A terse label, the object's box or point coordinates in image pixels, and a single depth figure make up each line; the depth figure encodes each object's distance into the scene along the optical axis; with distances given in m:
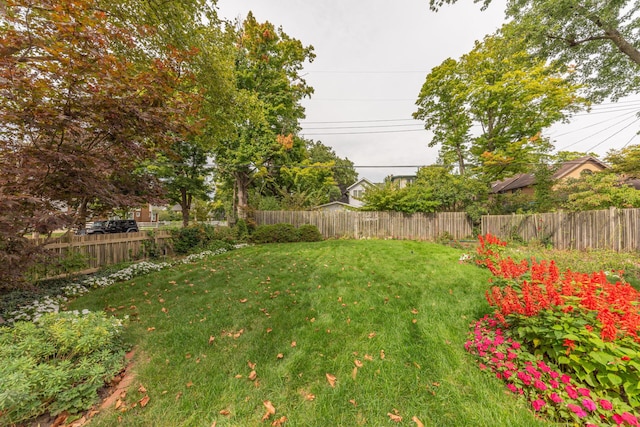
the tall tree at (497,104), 12.63
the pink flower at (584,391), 1.77
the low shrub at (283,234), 11.48
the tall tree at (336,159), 33.94
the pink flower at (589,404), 1.66
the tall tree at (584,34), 6.84
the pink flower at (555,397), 1.76
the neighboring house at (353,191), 32.24
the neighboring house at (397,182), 13.33
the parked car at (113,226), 15.34
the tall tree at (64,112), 2.84
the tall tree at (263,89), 13.73
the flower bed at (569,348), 1.71
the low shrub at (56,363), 1.77
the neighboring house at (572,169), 18.34
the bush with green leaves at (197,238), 9.20
